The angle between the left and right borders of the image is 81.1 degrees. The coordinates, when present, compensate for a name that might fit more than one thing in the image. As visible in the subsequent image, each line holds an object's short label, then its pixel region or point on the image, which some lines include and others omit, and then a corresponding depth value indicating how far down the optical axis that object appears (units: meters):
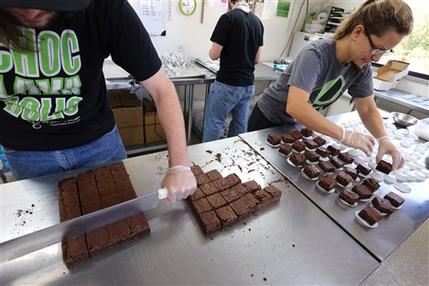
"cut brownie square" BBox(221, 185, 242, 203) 0.96
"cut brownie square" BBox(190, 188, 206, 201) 0.94
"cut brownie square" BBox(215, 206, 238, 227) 0.87
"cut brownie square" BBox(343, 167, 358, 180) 1.16
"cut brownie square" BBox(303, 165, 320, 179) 1.14
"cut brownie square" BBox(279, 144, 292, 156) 1.28
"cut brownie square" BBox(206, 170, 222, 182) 1.04
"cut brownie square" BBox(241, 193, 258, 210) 0.94
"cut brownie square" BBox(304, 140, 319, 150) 1.33
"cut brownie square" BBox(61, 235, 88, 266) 0.70
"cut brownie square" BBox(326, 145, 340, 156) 1.31
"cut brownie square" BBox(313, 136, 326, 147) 1.37
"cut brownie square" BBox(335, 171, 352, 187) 1.10
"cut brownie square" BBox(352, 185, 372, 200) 1.05
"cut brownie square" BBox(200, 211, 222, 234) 0.84
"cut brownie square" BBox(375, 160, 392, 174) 1.22
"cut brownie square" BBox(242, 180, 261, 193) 1.01
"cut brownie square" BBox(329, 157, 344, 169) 1.23
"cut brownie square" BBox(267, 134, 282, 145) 1.35
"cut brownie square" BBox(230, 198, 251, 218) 0.91
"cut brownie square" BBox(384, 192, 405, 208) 1.04
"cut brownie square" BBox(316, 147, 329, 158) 1.29
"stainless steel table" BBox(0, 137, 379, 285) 0.71
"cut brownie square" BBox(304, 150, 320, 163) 1.24
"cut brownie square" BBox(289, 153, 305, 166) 1.21
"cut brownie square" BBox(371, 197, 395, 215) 0.99
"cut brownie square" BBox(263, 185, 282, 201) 1.00
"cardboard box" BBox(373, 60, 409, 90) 2.89
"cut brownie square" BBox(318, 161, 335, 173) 1.18
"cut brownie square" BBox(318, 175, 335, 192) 1.07
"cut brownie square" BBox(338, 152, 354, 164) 1.27
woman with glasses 1.11
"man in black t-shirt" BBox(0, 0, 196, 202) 0.75
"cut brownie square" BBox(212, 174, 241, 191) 1.01
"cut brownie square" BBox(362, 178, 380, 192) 1.11
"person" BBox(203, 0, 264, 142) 2.01
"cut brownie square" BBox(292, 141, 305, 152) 1.29
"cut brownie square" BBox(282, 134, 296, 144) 1.36
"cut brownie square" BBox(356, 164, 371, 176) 1.21
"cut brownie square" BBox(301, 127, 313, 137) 1.45
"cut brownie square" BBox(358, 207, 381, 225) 0.94
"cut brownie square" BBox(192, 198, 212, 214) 0.90
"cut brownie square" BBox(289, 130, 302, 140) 1.40
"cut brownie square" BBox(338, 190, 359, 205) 1.02
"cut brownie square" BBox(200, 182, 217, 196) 0.97
